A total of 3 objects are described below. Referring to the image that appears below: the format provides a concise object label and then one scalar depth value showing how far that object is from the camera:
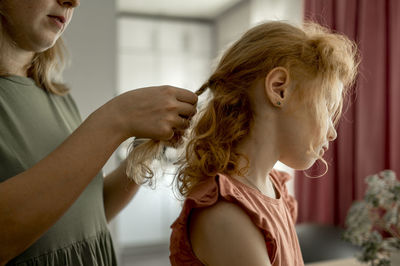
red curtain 2.12
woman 0.57
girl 0.78
